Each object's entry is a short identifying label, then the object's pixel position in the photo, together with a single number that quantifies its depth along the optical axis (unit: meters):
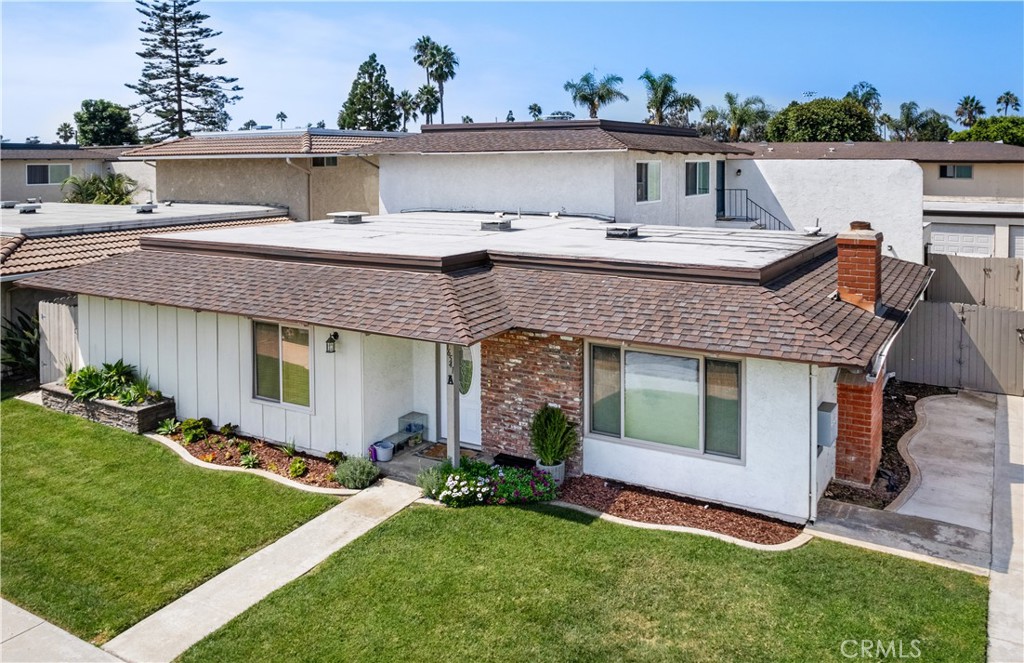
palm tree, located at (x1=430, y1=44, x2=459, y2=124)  74.81
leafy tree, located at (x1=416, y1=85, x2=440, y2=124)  74.62
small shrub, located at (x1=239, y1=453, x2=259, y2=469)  12.59
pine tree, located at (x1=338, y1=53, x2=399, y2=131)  68.31
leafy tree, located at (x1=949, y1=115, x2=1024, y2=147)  60.34
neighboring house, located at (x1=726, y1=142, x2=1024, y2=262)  23.47
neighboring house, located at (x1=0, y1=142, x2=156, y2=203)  37.78
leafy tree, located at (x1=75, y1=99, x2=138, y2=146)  60.25
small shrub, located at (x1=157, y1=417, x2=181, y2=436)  13.95
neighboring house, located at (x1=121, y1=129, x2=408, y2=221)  26.73
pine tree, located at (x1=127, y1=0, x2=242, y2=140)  57.19
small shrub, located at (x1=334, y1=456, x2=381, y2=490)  11.70
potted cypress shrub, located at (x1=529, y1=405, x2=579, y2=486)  11.59
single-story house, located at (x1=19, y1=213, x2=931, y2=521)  10.62
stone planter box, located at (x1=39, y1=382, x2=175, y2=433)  13.99
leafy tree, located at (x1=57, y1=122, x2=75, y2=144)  86.44
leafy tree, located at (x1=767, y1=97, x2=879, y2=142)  63.81
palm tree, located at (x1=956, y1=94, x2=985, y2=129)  102.38
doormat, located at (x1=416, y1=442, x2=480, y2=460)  12.66
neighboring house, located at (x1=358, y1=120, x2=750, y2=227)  20.88
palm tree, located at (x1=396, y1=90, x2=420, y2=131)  74.50
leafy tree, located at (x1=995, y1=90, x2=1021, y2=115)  110.44
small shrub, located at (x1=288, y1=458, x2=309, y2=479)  12.19
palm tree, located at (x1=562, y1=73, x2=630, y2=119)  63.53
